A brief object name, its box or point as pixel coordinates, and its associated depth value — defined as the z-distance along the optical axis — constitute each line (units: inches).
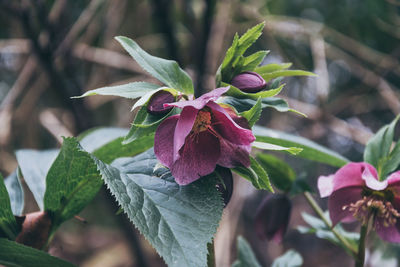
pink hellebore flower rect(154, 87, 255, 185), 25.6
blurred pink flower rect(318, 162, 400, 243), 27.6
